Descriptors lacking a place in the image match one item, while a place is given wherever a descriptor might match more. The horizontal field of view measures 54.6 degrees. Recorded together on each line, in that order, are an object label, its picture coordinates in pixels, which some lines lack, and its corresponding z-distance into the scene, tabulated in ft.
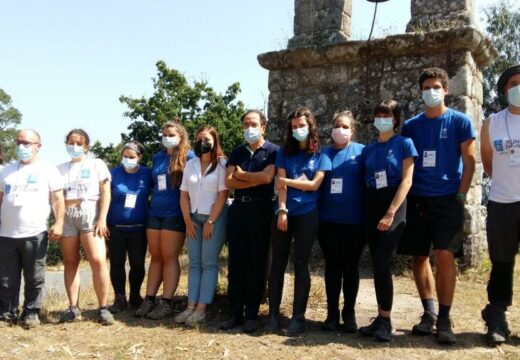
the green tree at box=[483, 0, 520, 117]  60.29
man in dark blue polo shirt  13.79
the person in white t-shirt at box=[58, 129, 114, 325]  14.83
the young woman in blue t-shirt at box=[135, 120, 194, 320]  15.19
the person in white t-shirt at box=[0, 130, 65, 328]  14.35
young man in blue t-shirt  12.46
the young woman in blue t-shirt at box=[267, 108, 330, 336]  13.08
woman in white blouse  14.52
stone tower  19.31
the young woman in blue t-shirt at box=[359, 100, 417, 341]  12.32
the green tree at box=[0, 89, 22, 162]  119.14
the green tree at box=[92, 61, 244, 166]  67.56
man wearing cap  12.03
